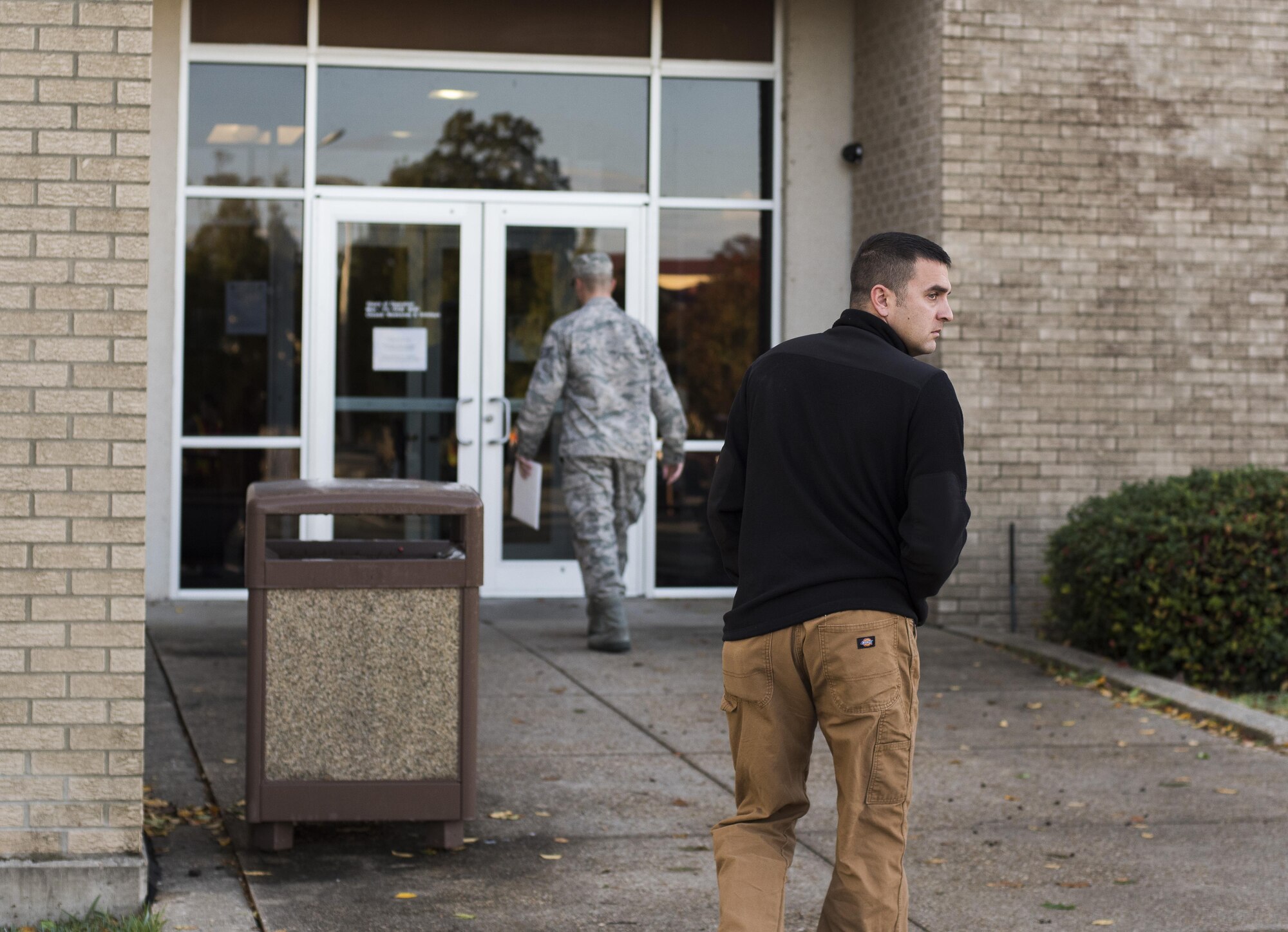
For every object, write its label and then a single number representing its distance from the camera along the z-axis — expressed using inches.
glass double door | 410.9
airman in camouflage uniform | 331.9
